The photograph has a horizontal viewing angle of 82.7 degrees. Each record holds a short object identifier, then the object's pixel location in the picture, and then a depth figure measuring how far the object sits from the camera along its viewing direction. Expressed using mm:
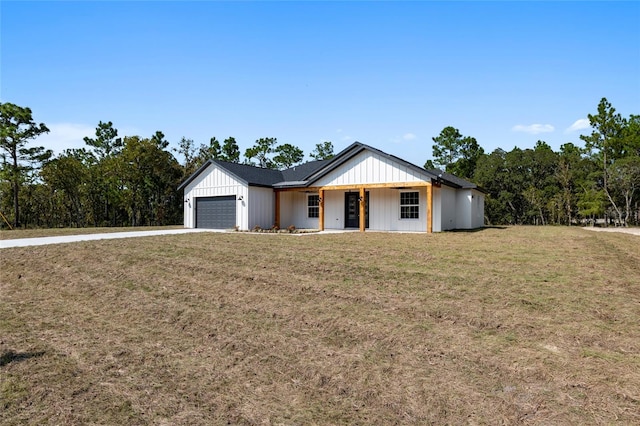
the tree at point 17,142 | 25516
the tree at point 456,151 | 38000
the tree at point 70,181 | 28828
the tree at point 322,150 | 47969
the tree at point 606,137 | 26847
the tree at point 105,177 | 30922
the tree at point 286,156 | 44469
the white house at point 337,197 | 16938
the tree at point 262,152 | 42875
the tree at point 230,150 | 41156
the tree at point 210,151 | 37659
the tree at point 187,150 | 37031
